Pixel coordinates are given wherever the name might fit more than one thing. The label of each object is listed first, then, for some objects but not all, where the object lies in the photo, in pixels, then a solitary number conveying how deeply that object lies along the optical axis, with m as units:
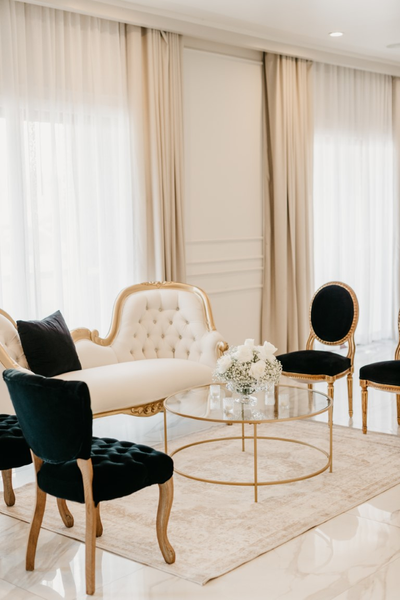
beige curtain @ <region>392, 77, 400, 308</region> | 8.81
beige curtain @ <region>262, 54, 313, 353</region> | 7.21
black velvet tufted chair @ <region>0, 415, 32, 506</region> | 3.47
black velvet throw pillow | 4.63
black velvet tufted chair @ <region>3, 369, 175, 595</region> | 2.91
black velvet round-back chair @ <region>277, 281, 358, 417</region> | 5.30
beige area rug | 3.32
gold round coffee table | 3.91
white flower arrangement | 4.07
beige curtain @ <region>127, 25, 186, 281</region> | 6.04
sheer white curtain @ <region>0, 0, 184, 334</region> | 5.32
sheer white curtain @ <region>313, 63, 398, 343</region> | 8.02
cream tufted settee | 4.64
